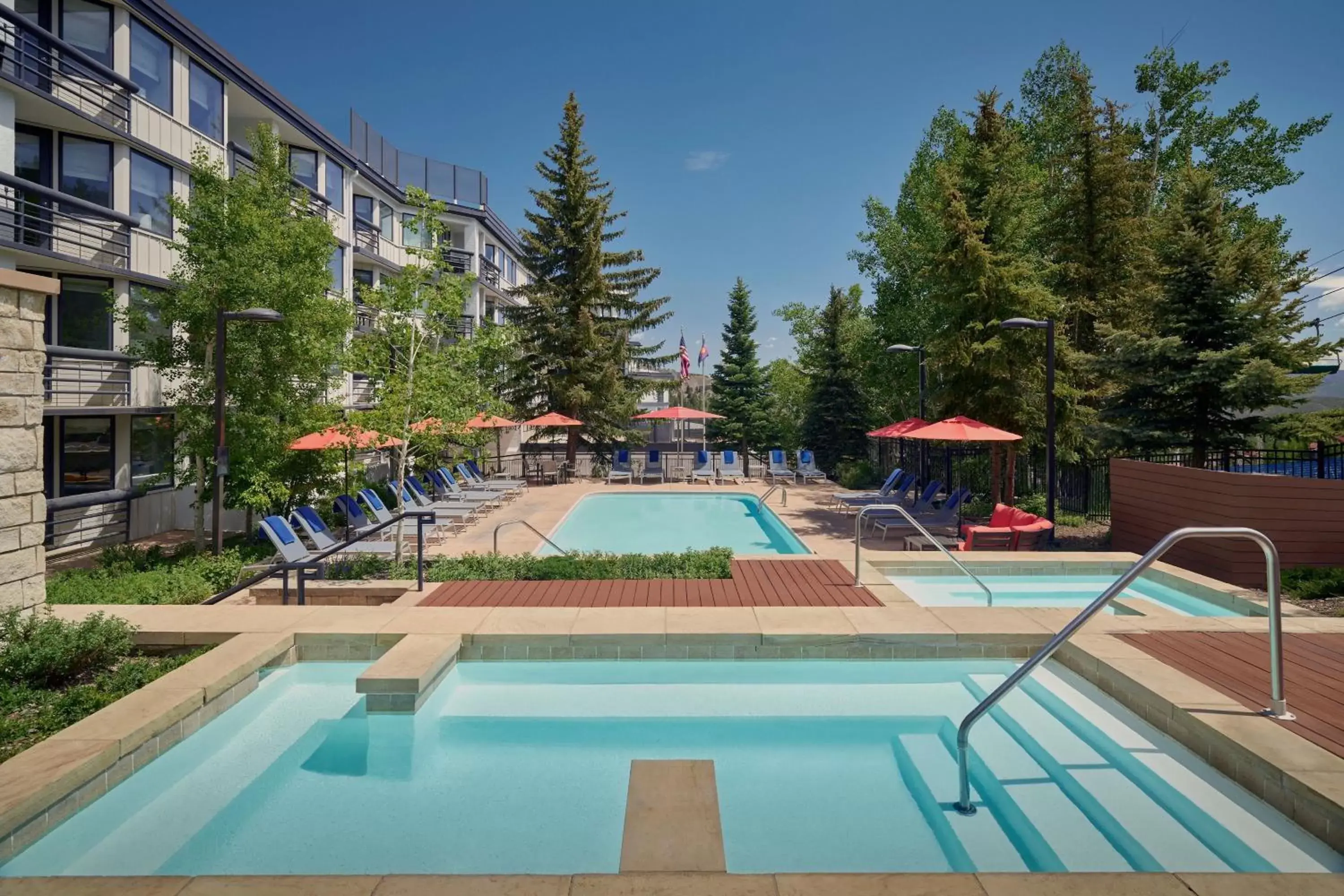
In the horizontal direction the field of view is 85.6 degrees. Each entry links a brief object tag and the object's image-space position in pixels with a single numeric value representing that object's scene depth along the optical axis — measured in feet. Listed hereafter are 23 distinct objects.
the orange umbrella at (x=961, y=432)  46.70
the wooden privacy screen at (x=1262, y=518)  34.50
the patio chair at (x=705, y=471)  85.87
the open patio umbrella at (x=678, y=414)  88.89
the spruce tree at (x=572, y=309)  90.53
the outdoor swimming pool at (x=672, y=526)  51.06
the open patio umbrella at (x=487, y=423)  47.62
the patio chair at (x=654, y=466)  86.12
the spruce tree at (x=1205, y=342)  42.63
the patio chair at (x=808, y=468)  84.38
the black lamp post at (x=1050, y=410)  42.65
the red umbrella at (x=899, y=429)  53.88
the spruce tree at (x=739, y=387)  122.62
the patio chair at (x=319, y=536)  37.60
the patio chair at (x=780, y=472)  85.81
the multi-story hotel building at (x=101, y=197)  42.68
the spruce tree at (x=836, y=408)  103.76
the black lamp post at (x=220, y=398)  34.30
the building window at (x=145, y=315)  43.86
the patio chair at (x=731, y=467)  86.12
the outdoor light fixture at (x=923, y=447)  62.23
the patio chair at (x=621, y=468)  84.07
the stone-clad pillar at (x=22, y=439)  20.17
